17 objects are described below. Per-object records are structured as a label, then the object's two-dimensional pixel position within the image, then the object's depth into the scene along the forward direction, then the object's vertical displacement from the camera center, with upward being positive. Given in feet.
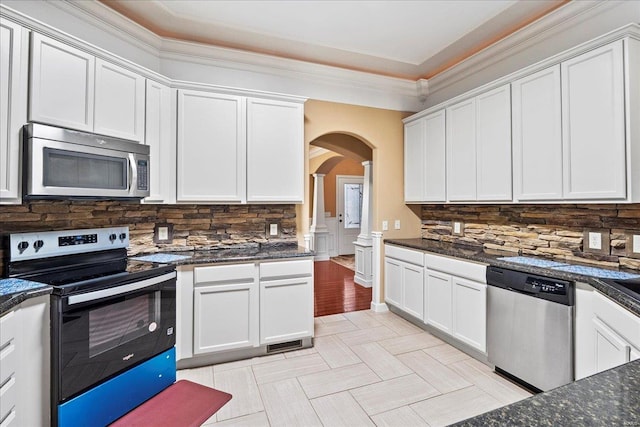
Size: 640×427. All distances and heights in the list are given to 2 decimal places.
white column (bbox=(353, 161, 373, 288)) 16.96 -1.48
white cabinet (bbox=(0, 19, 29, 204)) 5.93 +2.10
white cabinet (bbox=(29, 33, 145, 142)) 6.46 +2.74
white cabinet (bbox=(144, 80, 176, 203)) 8.80 +2.10
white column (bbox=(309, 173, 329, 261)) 26.73 -0.81
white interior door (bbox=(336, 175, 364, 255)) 28.86 +0.56
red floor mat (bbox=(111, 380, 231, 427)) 6.66 -4.13
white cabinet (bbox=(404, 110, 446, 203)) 11.71 +2.21
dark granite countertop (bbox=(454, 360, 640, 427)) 2.04 -1.26
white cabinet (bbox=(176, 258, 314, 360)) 8.79 -2.49
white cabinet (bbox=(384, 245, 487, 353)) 9.06 -2.36
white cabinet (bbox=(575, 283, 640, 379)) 5.11 -2.00
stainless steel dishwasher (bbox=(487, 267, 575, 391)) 6.92 -2.51
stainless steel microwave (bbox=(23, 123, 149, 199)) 6.22 +1.09
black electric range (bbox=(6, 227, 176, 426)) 5.88 -2.12
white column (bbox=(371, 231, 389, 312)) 13.46 -2.29
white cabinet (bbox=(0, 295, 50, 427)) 4.91 -2.39
